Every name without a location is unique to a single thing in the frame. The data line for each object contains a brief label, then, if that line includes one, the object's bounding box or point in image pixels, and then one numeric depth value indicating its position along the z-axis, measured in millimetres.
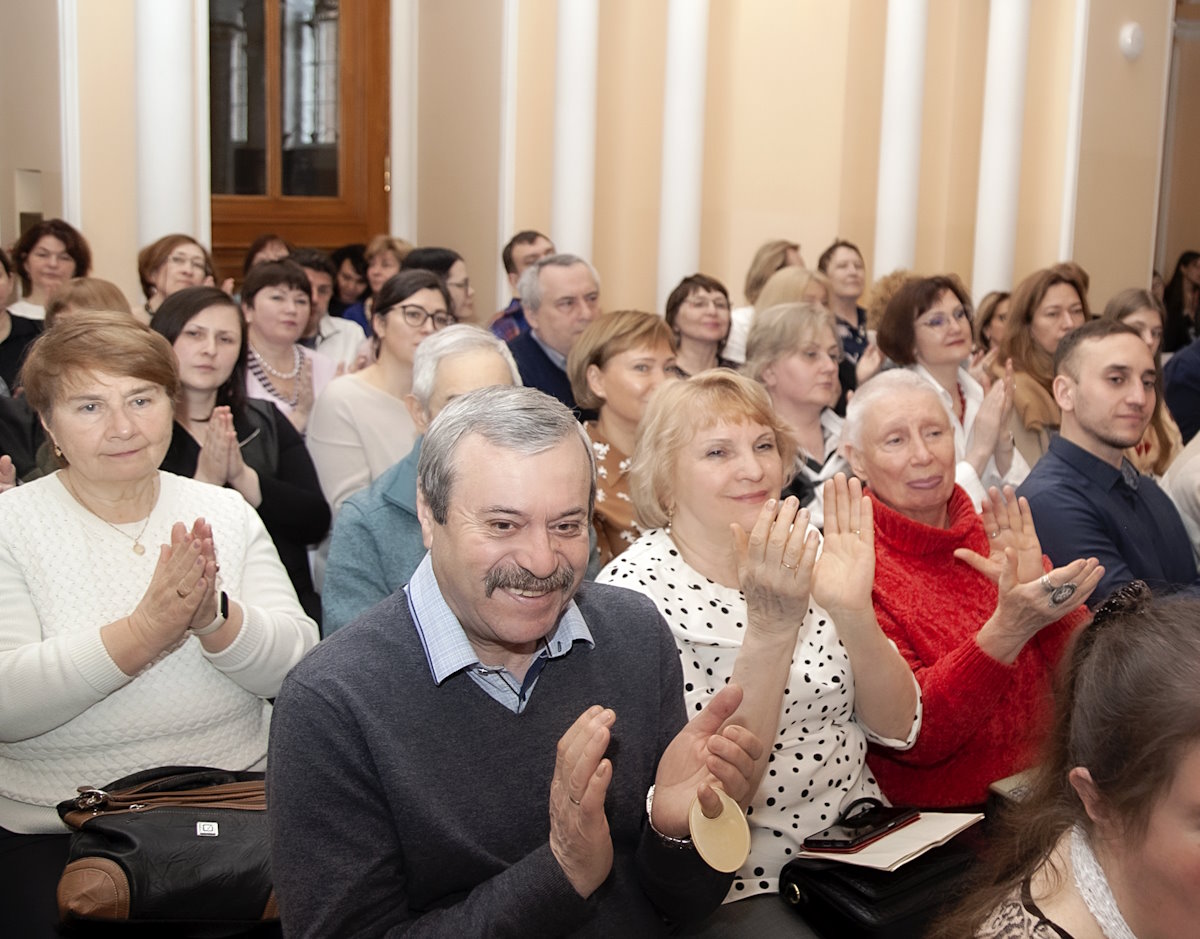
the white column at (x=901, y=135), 7438
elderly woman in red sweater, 2436
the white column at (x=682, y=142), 6863
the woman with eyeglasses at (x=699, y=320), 5098
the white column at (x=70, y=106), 5289
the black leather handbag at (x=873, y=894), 2045
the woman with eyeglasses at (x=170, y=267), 4863
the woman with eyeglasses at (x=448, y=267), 5875
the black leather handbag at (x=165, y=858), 1929
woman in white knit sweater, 2193
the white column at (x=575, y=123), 6559
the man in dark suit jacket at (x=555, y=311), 4770
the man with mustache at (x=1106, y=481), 3117
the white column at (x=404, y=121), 7230
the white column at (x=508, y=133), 6719
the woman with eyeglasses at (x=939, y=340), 4551
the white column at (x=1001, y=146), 7836
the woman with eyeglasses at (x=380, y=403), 3865
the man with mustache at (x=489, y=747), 1608
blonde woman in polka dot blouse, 2227
